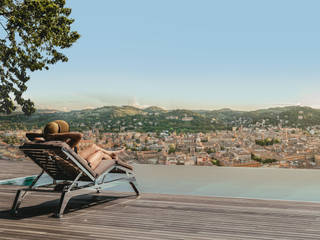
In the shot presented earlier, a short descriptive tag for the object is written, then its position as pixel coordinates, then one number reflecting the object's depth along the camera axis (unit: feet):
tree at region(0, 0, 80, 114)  25.50
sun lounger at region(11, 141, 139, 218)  12.39
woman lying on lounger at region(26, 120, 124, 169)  13.05
